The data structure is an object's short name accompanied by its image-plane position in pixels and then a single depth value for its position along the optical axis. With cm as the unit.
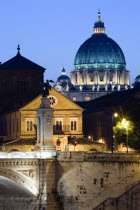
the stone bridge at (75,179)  9688
